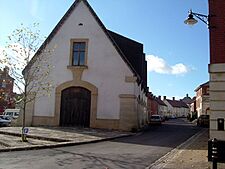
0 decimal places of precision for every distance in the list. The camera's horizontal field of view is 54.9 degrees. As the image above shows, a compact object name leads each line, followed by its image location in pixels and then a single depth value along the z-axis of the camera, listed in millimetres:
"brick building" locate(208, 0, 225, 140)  7764
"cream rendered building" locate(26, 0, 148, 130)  17834
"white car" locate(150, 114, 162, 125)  29341
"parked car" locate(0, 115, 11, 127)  24410
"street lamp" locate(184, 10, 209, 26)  8390
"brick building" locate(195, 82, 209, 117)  39999
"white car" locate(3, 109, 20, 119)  32563
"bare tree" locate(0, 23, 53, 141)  12195
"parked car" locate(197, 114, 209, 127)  27894
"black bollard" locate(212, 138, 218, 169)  6069
